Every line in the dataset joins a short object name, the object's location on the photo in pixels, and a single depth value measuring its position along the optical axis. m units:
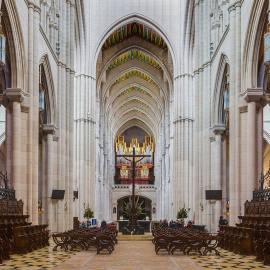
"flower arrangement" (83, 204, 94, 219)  28.03
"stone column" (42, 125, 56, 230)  20.34
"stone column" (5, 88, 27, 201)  14.80
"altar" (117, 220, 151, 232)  33.29
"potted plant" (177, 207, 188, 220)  27.51
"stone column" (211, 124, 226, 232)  20.18
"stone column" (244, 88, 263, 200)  14.52
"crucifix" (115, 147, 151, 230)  27.85
